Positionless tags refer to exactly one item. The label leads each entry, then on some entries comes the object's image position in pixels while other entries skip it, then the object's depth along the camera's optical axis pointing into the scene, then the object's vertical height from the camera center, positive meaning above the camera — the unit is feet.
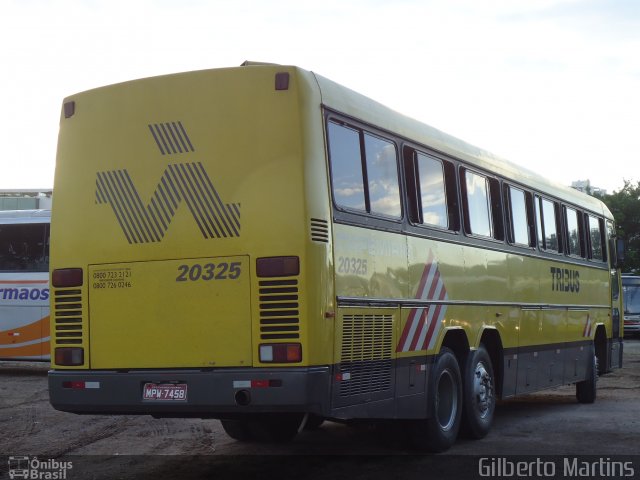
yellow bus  26.94 +3.17
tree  221.23 +29.33
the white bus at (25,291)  71.36 +6.32
